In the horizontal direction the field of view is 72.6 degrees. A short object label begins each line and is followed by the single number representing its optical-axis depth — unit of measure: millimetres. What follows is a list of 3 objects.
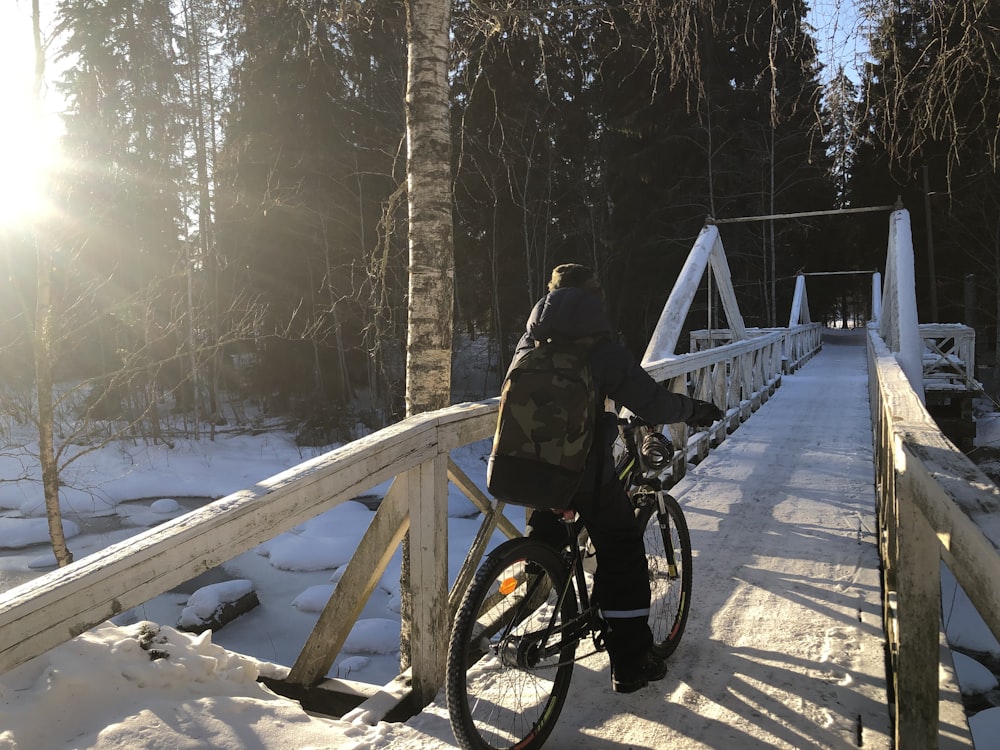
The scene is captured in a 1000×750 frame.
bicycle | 1930
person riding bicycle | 2121
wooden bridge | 1336
